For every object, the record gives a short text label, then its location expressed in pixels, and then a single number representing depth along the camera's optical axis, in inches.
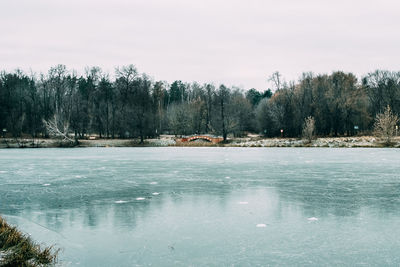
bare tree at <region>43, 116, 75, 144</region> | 1994.3
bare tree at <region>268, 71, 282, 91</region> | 2783.0
